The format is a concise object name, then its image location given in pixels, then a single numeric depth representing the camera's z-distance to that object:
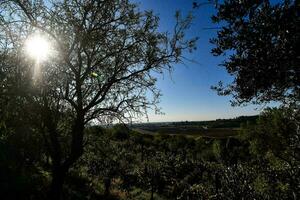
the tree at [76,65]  5.39
